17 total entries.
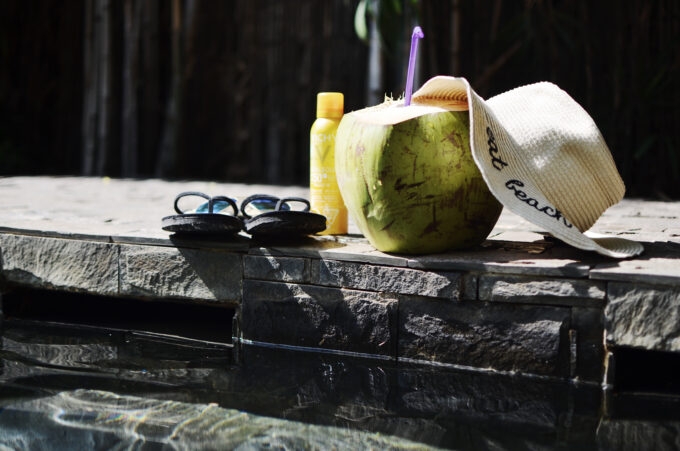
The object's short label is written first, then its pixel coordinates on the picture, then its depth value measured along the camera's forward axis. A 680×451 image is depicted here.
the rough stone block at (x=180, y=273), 2.55
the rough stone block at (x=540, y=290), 2.10
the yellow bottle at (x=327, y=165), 2.65
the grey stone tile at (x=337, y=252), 2.33
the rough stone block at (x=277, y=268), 2.45
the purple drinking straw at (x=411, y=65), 2.30
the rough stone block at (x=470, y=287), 2.22
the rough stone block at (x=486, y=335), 2.17
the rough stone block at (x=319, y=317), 2.37
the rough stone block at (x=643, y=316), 2.01
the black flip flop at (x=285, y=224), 2.42
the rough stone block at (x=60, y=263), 2.73
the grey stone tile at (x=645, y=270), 2.00
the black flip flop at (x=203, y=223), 2.42
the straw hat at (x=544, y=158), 2.16
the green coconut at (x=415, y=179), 2.23
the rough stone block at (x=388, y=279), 2.25
